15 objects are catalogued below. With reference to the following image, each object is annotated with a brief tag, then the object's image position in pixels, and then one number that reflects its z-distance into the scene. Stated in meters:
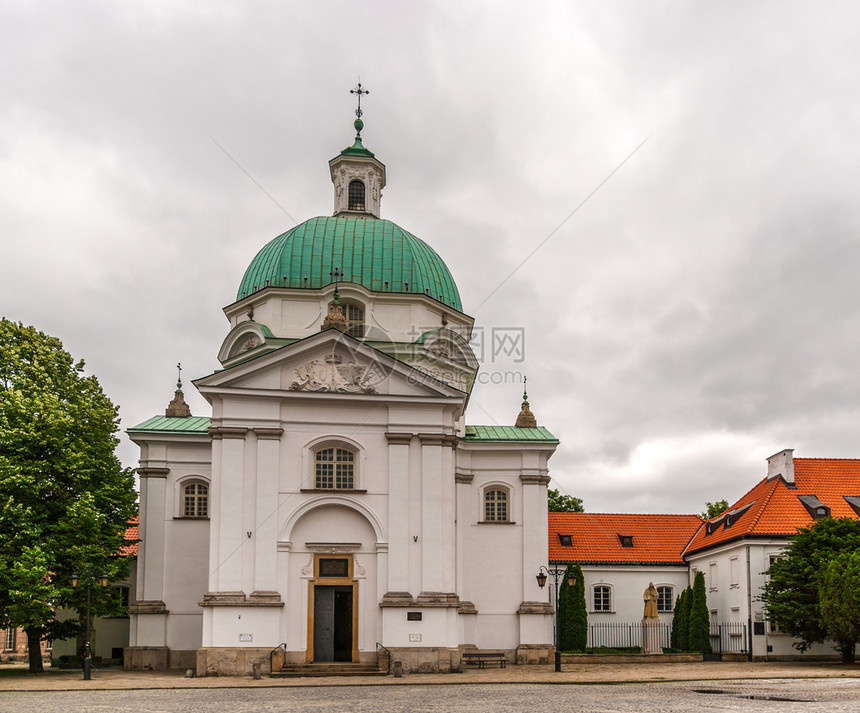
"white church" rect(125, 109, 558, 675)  30.92
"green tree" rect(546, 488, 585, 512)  62.81
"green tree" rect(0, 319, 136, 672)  30.00
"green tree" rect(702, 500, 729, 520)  59.42
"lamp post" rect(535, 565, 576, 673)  30.84
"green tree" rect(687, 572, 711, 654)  40.65
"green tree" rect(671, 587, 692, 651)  41.97
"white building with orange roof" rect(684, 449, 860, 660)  39.03
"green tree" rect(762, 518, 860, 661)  35.50
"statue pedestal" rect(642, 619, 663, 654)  40.09
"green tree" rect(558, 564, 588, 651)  42.28
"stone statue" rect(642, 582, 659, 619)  41.15
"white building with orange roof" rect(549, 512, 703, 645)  46.62
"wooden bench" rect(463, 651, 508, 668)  33.91
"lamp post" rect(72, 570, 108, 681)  28.75
